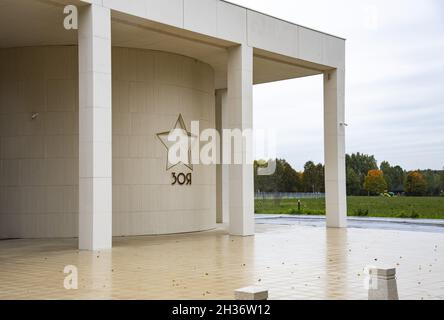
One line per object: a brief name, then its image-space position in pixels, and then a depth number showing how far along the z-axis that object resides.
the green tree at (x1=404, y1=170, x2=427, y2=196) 79.56
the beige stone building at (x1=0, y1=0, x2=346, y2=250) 18.84
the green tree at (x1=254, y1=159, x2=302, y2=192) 75.91
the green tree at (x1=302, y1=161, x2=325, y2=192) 77.44
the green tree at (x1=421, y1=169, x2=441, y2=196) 77.13
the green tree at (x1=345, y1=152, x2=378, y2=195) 97.00
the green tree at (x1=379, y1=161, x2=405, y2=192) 87.24
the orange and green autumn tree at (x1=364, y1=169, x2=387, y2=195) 87.62
